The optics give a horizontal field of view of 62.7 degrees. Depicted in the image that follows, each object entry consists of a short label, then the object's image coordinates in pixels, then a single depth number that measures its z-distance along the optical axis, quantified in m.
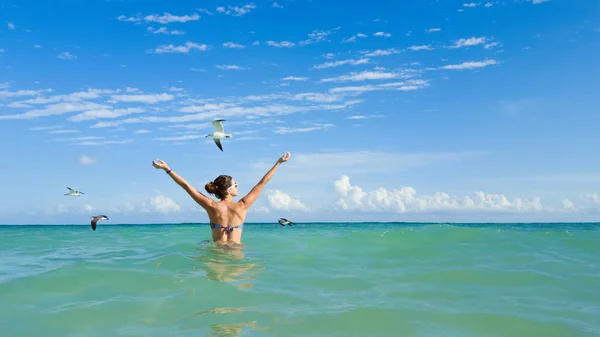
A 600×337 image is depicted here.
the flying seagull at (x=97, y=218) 12.23
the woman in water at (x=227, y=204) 8.70
